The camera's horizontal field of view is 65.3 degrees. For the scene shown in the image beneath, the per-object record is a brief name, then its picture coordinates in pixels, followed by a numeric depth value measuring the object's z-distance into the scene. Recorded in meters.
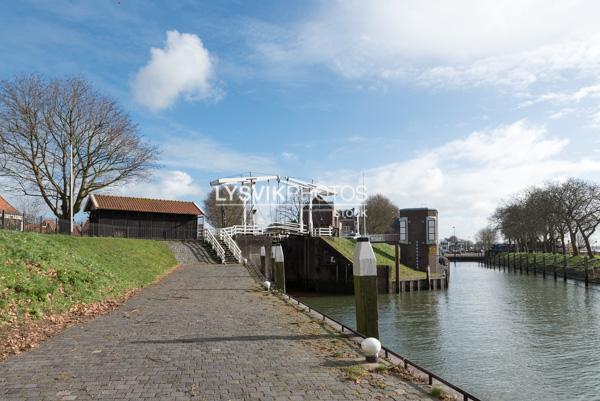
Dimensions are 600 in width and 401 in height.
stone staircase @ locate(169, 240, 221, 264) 33.13
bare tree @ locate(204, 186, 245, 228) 66.44
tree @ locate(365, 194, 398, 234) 82.31
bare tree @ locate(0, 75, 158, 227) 31.66
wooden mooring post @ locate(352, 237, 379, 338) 10.57
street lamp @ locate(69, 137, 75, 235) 31.42
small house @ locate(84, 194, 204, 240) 37.84
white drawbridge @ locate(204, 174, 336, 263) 35.78
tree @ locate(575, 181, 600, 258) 51.28
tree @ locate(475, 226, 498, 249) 121.14
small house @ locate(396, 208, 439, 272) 42.06
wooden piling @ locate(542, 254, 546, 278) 52.80
